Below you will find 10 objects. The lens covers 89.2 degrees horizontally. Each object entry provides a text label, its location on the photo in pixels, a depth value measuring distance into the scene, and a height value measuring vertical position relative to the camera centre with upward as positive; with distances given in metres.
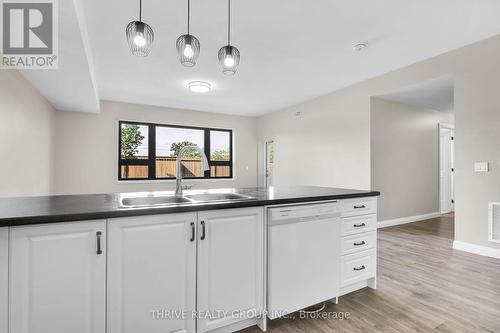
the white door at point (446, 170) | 6.04 -0.04
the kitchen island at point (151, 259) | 1.16 -0.50
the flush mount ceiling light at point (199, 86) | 4.60 +1.50
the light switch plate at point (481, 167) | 3.14 +0.02
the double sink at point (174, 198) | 1.84 -0.23
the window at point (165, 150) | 6.16 +0.46
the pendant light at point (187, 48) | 1.75 +0.83
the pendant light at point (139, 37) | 1.59 +0.84
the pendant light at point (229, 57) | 1.91 +0.84
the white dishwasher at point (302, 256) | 1.71 -0.63
